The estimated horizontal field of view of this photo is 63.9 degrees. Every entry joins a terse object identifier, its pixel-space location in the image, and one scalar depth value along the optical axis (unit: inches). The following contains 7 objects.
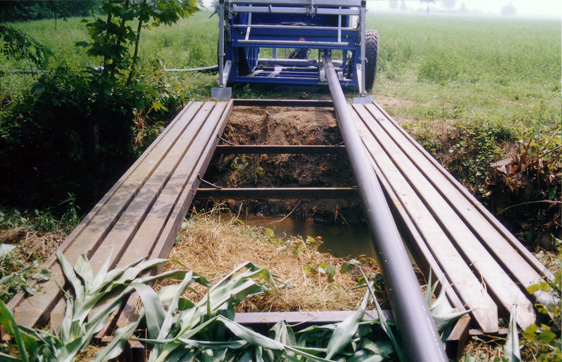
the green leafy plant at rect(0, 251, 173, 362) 60.6
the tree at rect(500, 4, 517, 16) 7012.8
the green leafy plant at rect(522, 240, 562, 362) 63.7
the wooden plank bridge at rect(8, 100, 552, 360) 76.2
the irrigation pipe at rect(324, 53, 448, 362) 64.1
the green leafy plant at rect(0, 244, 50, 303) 74.5
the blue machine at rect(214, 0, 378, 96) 233.9
